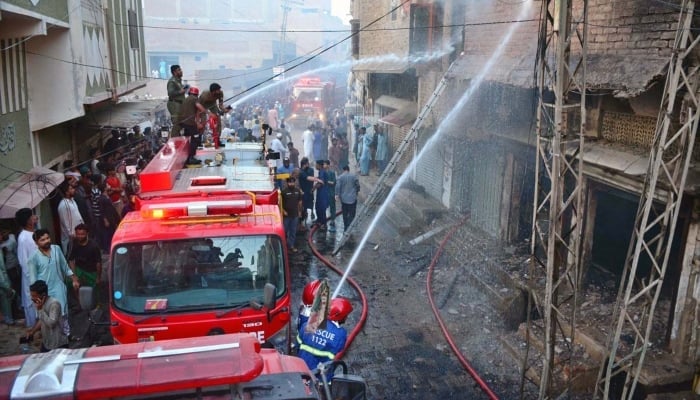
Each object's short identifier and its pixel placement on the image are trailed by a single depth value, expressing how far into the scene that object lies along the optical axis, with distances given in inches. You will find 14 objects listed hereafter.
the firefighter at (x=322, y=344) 194.1
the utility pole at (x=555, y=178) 217.0
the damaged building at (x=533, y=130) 250.5
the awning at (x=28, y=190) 285.7
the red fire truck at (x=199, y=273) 201.2
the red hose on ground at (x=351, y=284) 319.2
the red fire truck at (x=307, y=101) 1386.6
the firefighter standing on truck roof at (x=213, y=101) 369.2
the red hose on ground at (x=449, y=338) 261.1
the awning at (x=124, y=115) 529.0
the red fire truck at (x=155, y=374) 106.3
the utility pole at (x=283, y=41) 2161.7
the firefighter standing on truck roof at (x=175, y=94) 386.6
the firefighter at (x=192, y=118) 362.6
